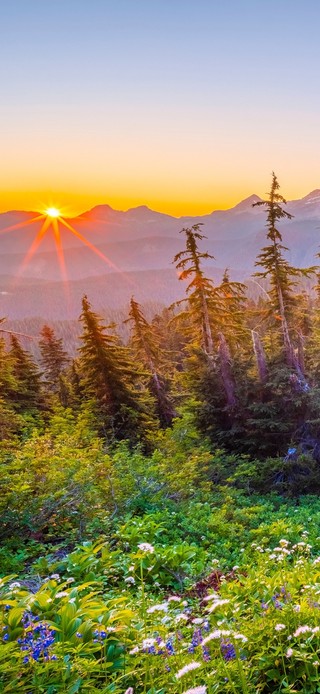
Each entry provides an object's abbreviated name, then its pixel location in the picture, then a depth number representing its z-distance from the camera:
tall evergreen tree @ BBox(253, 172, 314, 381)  16.12
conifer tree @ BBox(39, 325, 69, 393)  37.23
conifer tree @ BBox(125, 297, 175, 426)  24.19
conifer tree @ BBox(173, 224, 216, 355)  19.50
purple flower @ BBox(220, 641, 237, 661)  2.56
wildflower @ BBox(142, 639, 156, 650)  2.37
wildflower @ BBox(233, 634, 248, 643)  2.42
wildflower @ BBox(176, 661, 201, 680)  2.09
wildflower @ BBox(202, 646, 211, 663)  2.53
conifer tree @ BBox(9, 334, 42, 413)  24.48
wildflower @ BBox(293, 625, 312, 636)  2.46
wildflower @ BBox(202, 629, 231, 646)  2.37
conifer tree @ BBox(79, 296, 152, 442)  20.69
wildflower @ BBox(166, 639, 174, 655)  2.58
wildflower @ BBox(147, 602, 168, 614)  2.62
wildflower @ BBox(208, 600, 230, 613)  2.62
